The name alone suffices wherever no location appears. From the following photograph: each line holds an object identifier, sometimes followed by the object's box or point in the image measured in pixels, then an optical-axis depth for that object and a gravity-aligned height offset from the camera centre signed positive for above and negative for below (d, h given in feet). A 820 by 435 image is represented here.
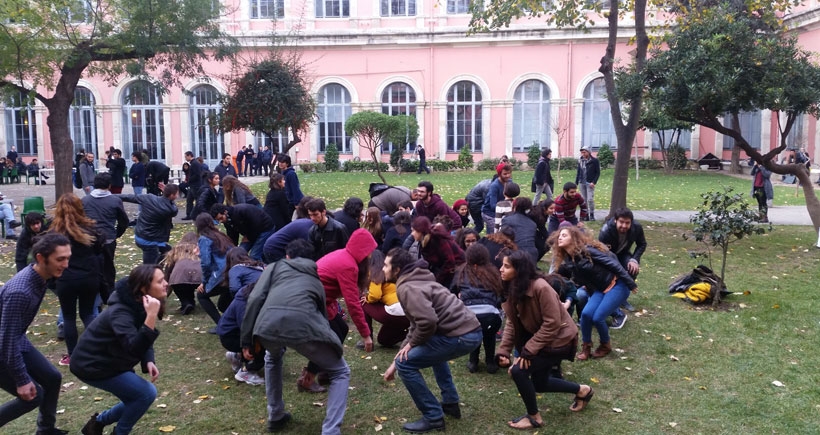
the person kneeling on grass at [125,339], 13.70 -3.75
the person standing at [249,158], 87.36 -0.88
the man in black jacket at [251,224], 24.75 -2.66
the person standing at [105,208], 23.65 -1.94
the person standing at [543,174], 42.14 -1.58
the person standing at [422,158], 89.25 -1.12
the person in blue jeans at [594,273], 19.35 -3.61
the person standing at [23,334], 13.56 -3.58
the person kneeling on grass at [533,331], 15.42 -4.22
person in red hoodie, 17.01 -3.22
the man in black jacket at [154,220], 25.95 -2.64
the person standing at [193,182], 46.62 -2.09
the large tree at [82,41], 45.86 +7.88
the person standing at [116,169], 49.06 -1.23
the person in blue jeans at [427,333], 15.19 -4.14
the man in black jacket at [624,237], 21.83 -2.90
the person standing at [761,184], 45.47 -2.55
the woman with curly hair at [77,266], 19.33 -3.22
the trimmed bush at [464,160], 96.78 -1.55
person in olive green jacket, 14.19 -3.59
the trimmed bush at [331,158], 97.55 -1.10
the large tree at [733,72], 35.09 +3.86
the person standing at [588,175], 45.62 -1.81
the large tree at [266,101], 52.90 +3.89
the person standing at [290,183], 31.37 -1.49
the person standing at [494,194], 31.24 -2.11
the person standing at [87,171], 54.13 -1.47
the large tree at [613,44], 42.65 +6.51
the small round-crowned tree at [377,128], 80.07 +2.68
